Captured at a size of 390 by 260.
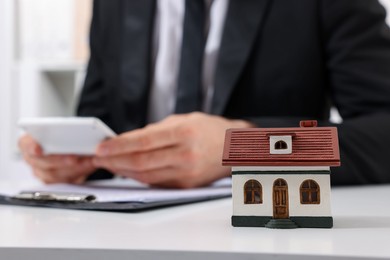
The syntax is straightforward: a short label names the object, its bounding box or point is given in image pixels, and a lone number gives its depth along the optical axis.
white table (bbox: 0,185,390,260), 0.52
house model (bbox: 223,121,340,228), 0.60
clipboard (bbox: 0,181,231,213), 0.72
